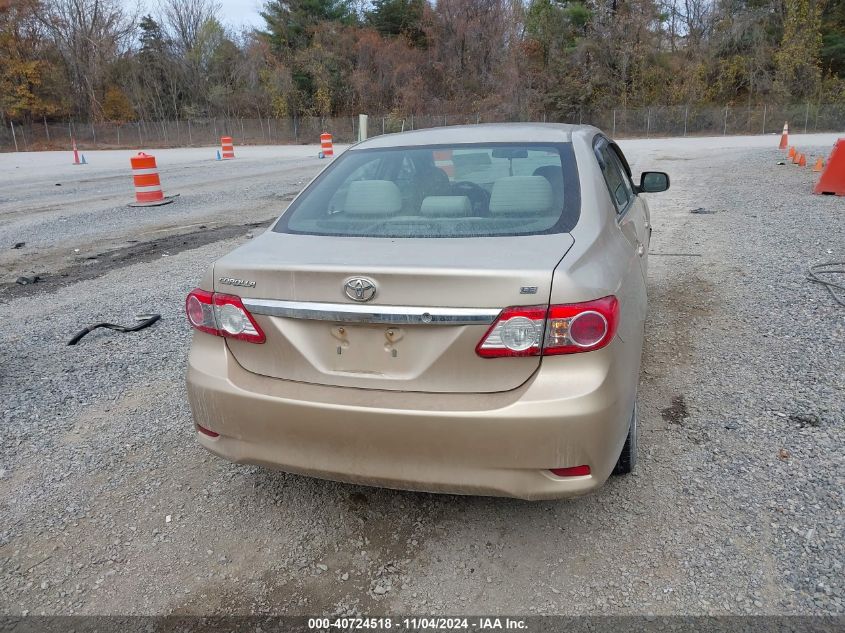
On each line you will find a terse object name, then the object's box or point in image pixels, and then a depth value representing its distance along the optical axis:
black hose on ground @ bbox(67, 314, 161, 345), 5.07
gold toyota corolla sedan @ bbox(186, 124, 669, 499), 2.19
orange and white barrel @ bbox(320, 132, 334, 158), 25.51
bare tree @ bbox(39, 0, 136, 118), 59.66
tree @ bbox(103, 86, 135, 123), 61.31
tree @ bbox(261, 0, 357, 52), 63.28
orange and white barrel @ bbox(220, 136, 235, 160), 28.31
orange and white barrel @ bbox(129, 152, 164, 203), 12.80
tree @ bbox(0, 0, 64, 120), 55.38
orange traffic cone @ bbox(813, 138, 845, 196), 11.08
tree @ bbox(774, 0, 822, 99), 47.50
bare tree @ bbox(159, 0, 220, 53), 65.81
